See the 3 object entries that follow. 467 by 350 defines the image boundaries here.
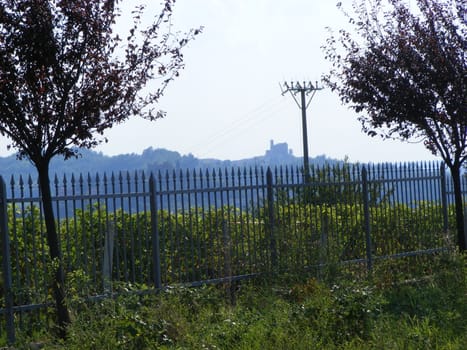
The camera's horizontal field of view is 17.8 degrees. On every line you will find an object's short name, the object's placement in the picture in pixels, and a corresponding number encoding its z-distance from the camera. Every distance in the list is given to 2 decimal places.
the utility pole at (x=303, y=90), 81.23
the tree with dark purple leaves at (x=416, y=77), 25.00
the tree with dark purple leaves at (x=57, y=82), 15.43
